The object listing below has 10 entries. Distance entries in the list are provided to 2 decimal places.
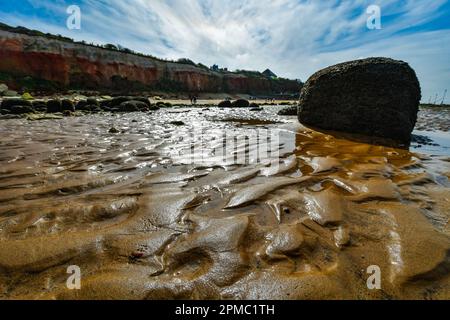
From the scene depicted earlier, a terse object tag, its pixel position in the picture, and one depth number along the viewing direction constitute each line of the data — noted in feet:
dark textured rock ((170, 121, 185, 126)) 27.21
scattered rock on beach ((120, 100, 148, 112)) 50.06
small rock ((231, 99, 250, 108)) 74.84
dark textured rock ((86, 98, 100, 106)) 50.34
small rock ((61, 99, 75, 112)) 42.60
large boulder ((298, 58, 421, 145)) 19.90
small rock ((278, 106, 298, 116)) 41.16
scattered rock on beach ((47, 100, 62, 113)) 41.18
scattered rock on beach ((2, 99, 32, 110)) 38.68
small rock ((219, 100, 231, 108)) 74.49
